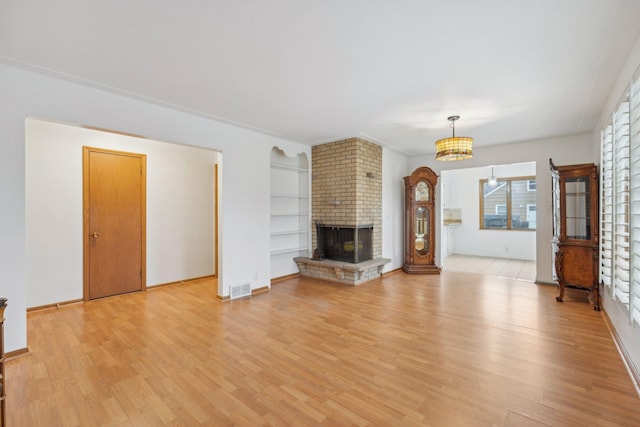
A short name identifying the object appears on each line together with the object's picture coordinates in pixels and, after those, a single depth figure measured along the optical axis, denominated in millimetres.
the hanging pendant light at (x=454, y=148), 3736
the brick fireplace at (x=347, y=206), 5137
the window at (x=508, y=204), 7520
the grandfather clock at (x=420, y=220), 6090
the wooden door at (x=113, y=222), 4180
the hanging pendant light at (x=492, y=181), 7621
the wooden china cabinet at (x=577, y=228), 3816
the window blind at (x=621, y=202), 2455
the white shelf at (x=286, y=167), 5379
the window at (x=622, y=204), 2148
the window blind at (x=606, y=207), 3068
